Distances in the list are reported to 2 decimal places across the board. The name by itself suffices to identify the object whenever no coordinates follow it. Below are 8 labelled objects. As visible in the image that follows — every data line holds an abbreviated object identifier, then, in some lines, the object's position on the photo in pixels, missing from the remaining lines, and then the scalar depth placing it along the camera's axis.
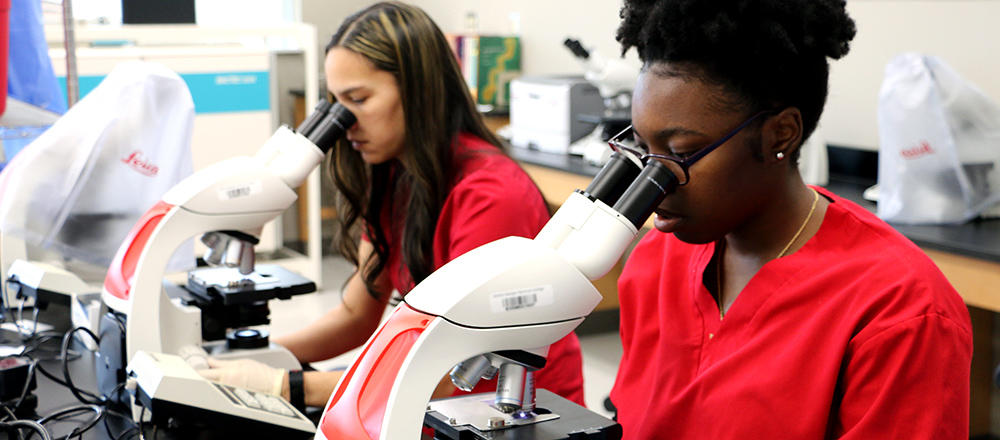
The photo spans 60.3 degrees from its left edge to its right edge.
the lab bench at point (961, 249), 1.91
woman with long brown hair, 1.47
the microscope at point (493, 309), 0.77
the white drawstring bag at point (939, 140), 2.11
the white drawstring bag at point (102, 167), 1.67
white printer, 3.38
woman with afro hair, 0.86
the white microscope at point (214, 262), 1.30
